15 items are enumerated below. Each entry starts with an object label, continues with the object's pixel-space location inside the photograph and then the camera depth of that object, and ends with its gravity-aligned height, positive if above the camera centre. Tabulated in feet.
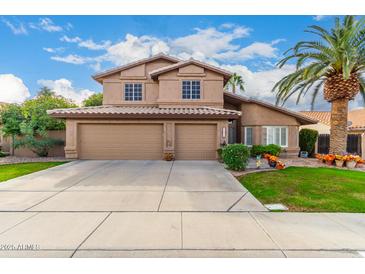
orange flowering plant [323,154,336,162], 40.18 -4.82
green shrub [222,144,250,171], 33.02 -3.86
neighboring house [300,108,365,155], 58.70 +0.97
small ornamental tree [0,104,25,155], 49.06 +3.40
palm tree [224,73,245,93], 122.21 +32.02
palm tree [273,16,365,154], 38.68 +14.22
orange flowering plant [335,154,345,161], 38.81 -4.59
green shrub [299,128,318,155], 55.31 -1.69
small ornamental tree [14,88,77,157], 48.49 +1.18
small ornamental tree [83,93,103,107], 114.76 +19.15
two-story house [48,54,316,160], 44.91 +3.83
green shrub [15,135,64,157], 48.49 -2.35
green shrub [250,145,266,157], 48.94 -4.01
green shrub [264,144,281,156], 48.32 -3.94
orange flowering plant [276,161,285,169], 35.14 -5.63
